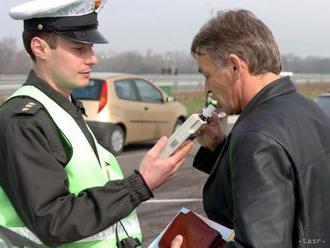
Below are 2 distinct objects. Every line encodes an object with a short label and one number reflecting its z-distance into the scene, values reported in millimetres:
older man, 1888
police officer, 2138
